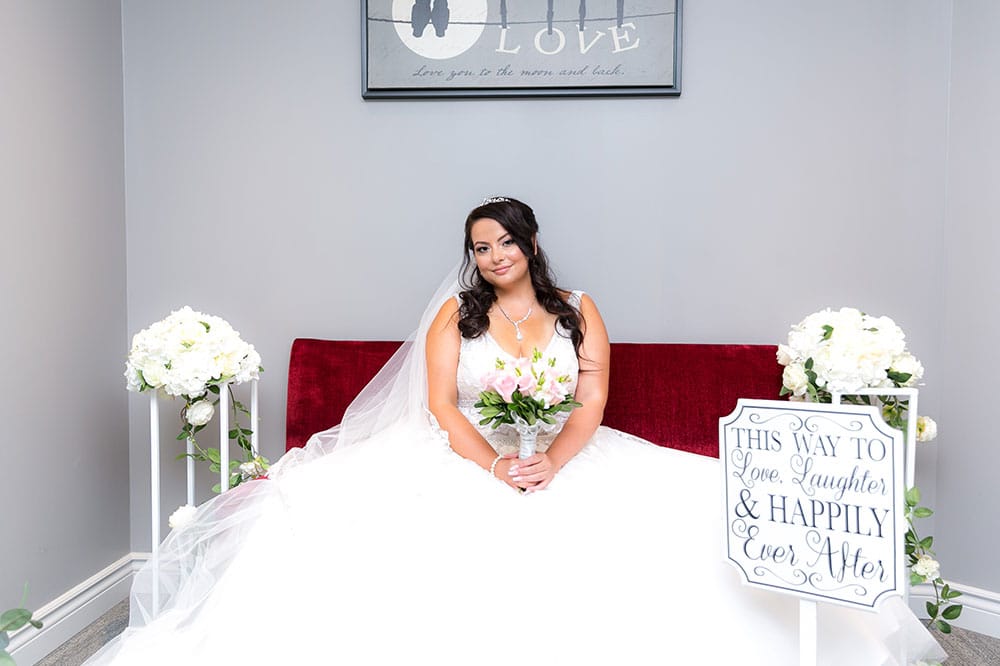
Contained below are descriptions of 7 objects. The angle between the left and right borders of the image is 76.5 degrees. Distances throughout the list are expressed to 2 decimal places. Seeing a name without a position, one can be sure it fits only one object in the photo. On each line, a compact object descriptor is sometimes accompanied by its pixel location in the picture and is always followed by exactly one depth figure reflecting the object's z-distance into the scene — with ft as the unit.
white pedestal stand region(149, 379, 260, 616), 7.01
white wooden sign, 4.07
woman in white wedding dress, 4.75
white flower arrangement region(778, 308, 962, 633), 6.49
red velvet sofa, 7.91
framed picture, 8.25
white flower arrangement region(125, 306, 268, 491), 6.79
